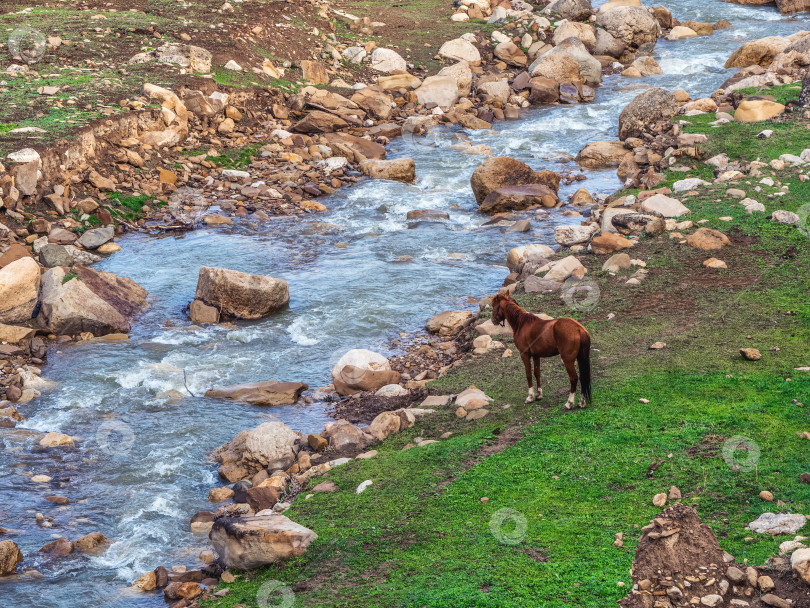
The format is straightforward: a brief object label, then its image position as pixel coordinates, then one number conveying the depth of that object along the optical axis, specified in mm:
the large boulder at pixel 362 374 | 13801
